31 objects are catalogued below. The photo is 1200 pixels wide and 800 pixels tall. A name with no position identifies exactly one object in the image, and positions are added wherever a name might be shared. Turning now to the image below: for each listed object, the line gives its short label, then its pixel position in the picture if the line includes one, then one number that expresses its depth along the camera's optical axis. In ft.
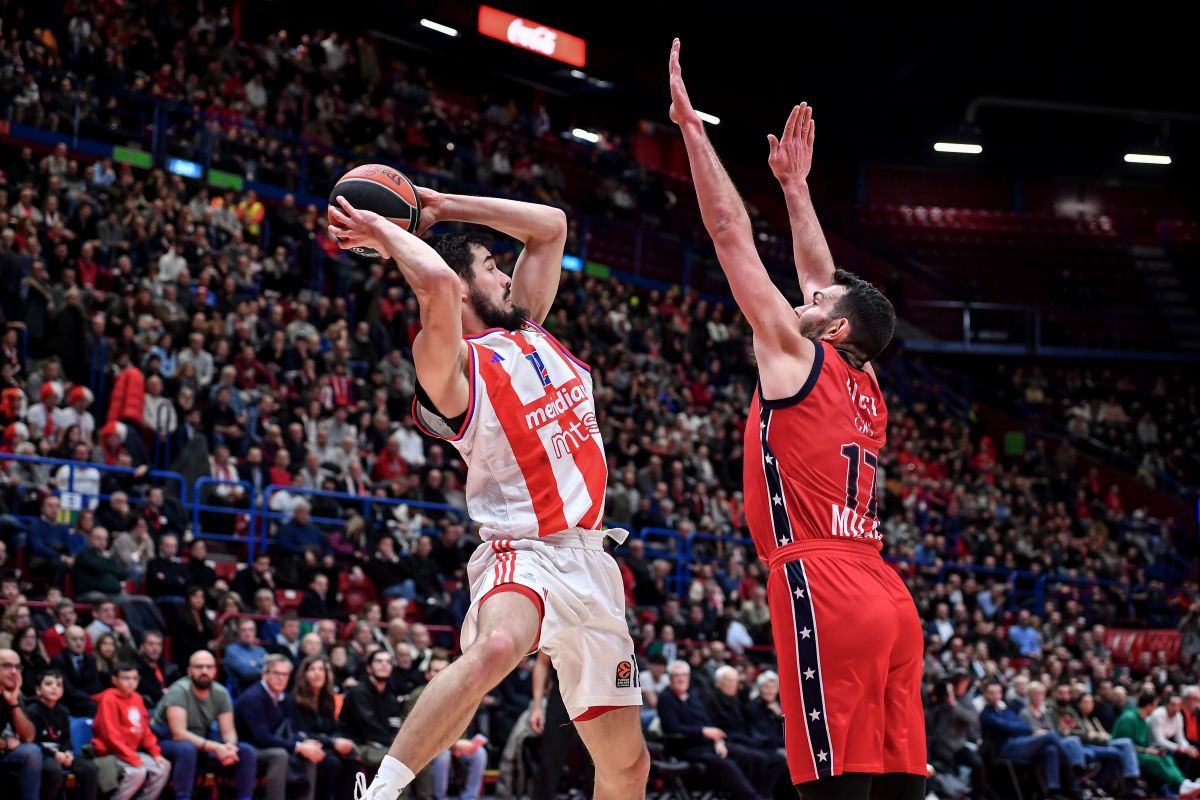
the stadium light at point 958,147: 115.85
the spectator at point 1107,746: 56.59
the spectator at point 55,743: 33.37
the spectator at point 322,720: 37.96
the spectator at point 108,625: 38.24
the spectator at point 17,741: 32.53
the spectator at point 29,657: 35.14
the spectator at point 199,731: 35.50
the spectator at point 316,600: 45.44
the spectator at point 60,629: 37.14
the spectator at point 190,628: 40.57
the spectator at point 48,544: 41.24
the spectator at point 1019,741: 53.06
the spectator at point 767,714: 48.24
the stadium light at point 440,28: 92.38
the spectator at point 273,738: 36.88
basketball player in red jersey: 15.42
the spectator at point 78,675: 35.91
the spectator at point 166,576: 42.24
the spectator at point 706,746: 45.27
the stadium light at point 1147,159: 114.83
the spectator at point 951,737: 51.39
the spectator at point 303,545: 46.93
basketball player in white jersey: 16.76
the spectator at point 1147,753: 57.93
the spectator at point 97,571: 40.91
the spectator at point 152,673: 37.47
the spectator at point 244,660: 40.16
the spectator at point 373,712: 39.47
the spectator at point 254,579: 44.42
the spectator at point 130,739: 34.42
